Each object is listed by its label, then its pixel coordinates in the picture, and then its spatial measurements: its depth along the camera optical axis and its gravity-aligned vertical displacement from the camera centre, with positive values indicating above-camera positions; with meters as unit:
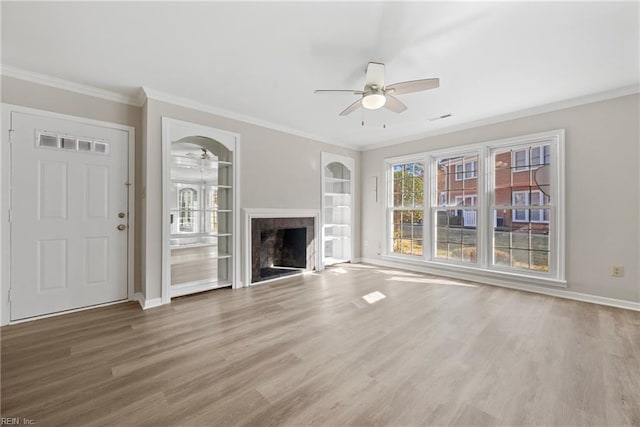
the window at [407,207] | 5.21 +0.12
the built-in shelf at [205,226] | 3.85 -0.21
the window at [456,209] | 4.50 +0.07
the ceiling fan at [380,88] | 2.43 +1.15
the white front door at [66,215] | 2.79 -0.01
